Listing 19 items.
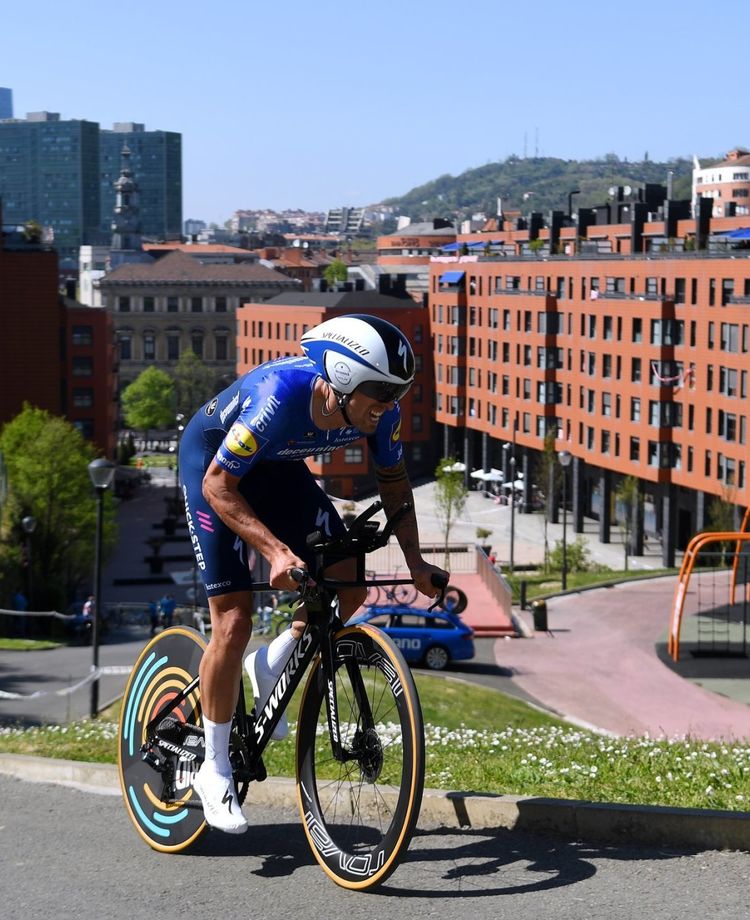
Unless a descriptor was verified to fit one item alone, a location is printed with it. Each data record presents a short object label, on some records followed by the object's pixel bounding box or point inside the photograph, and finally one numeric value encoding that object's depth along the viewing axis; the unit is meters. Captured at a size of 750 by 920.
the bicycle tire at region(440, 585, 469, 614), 47.12
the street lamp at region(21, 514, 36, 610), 49.91
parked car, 38.66
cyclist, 6.16
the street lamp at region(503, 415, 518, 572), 60.54
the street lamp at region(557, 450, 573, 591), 51.12
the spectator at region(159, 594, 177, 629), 44.25
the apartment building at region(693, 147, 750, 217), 108.12
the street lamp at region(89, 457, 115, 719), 23.27
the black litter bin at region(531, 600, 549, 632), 47.91
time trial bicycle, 6.07
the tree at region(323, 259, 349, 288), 193.25
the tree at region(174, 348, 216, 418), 145.12
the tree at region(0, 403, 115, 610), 51.69
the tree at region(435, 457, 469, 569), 66.12
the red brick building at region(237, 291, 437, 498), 98.38
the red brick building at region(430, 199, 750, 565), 71.31
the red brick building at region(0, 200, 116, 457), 84.56
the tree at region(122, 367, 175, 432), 138.62
